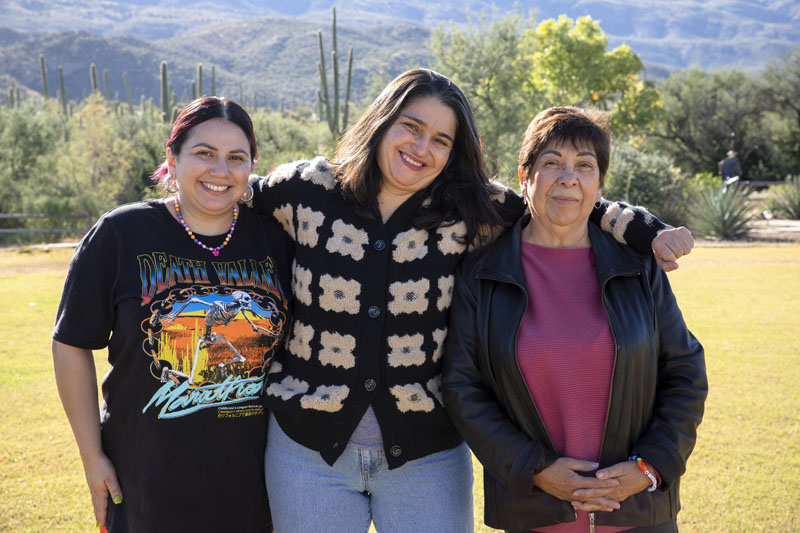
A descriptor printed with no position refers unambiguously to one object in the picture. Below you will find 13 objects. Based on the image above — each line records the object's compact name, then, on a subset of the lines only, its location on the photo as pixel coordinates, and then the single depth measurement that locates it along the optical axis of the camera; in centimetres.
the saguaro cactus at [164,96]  3278
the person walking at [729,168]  2595
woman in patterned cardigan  239
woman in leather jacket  228
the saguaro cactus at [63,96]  4580
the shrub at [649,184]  1880
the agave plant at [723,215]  1730
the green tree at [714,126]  3662
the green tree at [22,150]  2361
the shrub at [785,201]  2105
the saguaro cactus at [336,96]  3075
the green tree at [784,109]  3516
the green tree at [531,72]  2644
